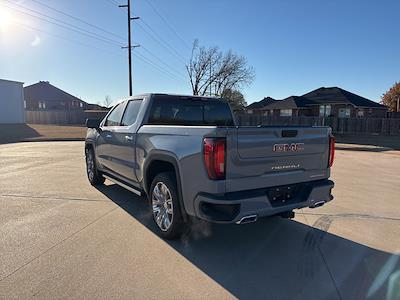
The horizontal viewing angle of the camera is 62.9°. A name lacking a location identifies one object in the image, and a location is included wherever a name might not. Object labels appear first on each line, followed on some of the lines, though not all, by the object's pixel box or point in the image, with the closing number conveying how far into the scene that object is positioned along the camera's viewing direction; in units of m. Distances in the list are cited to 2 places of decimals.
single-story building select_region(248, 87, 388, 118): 39.34
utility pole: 26.42
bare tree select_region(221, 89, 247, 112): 53.22
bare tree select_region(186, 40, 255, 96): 52.22
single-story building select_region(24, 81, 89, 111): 74.12
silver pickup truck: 3.47
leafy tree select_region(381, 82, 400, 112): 53.69
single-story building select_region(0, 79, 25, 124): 34.22
